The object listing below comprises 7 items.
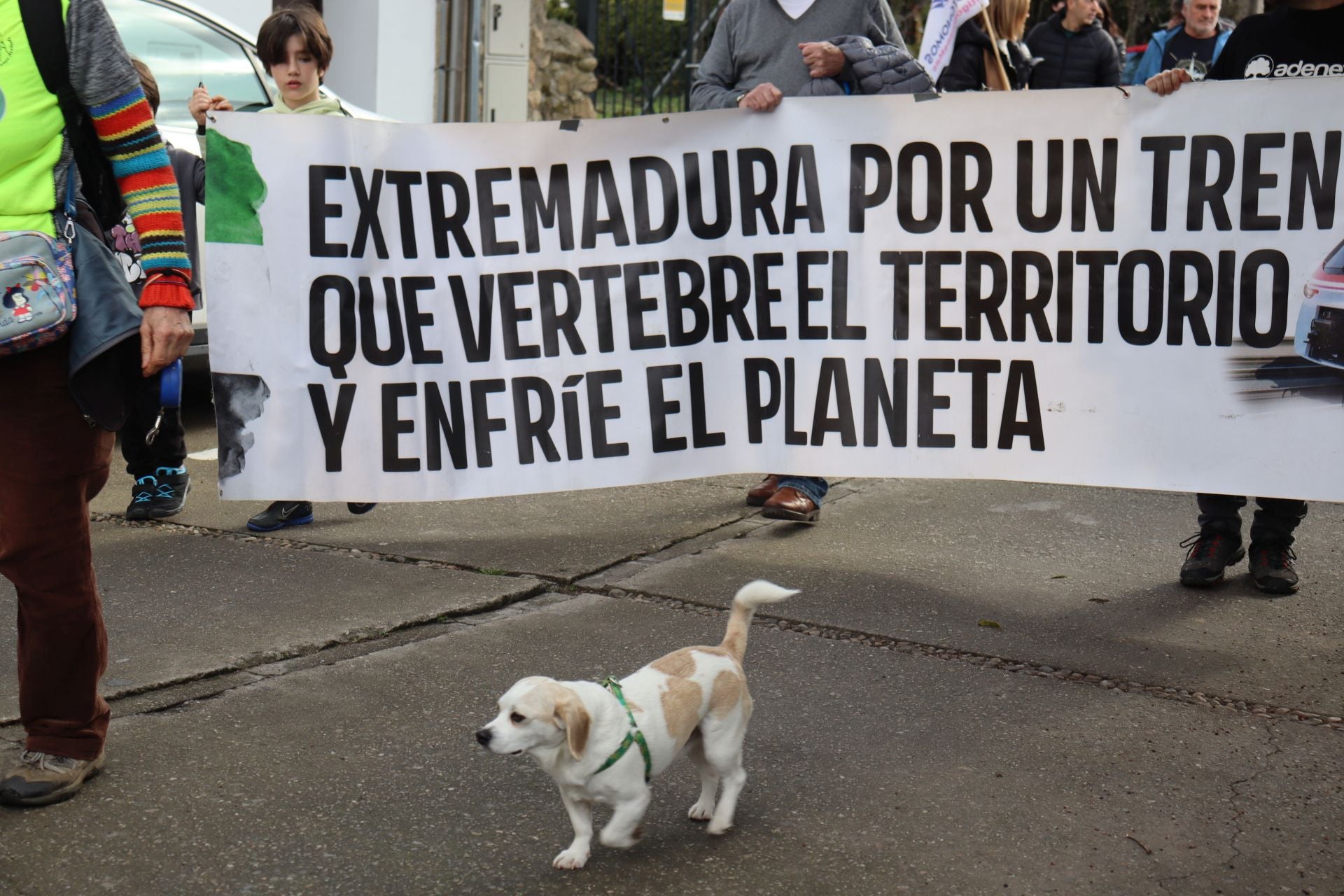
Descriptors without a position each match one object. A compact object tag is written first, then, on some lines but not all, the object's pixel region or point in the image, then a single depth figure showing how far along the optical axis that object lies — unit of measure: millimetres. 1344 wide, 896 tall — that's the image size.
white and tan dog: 2619
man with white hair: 9047
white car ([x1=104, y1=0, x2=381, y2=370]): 6992
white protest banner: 4566
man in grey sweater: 5621
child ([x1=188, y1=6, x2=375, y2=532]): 5234
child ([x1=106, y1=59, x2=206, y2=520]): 5395
